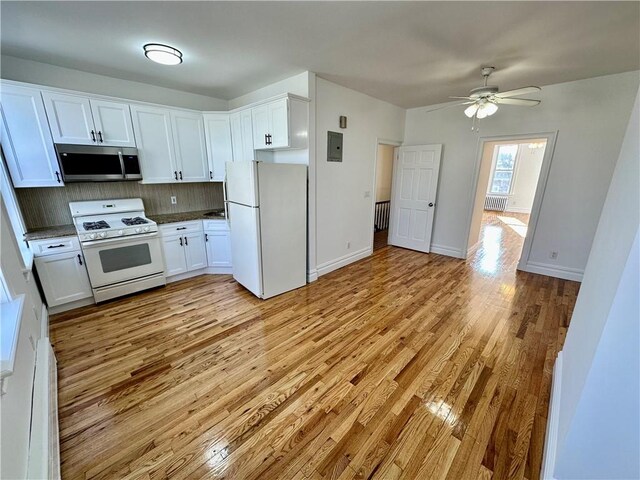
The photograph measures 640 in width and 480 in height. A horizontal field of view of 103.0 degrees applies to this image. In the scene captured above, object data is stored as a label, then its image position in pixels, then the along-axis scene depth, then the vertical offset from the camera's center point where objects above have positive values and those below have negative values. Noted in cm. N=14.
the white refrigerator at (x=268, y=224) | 295 -64
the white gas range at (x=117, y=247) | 290 -89
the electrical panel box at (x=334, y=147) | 357 +35
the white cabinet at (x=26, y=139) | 252 +30
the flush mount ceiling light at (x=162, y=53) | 241 +110
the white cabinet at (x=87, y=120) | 275 +55
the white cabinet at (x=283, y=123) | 302 +57
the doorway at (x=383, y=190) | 669 -49
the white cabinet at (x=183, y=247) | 350 -106
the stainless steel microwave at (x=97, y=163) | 286 +7
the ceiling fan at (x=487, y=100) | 271 +78
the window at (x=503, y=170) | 912 +10
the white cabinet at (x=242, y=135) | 353 +50
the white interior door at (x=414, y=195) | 471 -43
